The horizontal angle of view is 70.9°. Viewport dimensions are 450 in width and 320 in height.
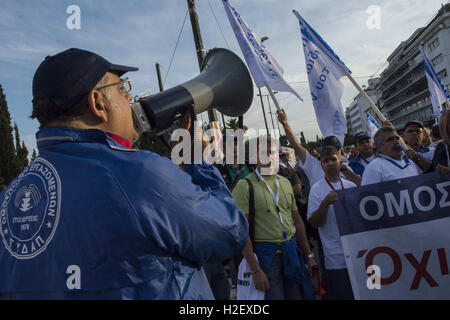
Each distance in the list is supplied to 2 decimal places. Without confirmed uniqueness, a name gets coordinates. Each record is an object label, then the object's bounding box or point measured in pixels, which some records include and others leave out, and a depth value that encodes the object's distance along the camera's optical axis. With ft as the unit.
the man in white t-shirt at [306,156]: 11.83
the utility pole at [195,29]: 25.09
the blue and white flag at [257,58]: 13.00
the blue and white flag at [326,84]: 12.84
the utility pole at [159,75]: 51.99
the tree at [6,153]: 52.01
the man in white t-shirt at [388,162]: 9.72
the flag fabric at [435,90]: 19.26
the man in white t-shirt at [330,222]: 9.27
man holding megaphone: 2.98
